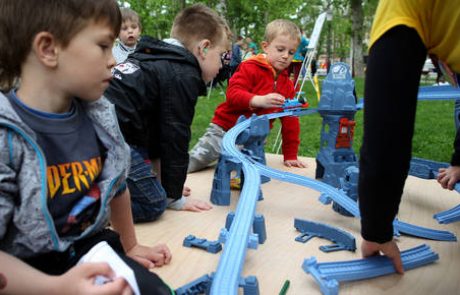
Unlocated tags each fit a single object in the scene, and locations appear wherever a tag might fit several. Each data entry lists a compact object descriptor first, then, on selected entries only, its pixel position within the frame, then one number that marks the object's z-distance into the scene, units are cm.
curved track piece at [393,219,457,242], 156
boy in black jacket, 180
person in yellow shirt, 83
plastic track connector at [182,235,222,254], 147
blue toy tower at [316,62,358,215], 204
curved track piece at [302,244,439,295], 121
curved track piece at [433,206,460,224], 173
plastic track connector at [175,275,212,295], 115
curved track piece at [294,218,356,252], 148
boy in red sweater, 266
